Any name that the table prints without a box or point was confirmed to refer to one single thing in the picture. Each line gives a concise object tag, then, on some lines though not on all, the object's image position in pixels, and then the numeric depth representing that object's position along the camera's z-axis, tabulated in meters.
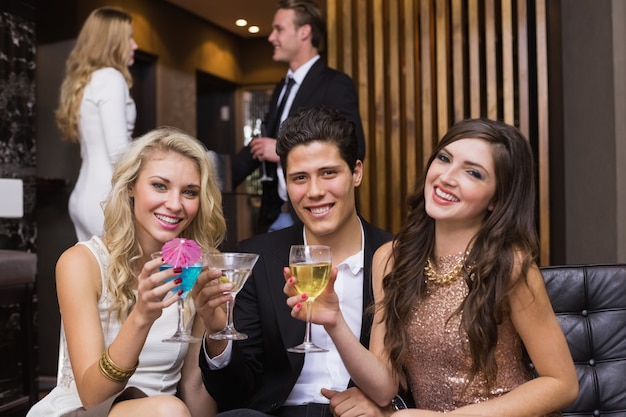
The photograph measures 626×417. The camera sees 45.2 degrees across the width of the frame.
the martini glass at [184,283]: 1.82
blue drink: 1.81
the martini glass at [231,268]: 1.92
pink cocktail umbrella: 1.80
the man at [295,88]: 4.04
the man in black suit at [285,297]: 2.27
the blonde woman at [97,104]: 3.91
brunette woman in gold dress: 1.99
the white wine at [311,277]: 1.85
